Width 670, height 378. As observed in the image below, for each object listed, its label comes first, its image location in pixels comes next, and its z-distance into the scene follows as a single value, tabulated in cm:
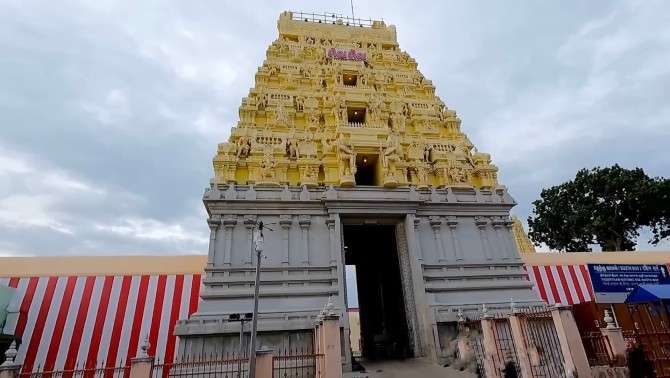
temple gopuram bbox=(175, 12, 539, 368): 1291
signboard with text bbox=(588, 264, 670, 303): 1738
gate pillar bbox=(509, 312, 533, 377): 933
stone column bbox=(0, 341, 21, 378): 798
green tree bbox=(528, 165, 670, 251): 2672
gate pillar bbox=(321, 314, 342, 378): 901
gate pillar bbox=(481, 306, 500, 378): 1011
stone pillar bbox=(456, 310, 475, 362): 1135
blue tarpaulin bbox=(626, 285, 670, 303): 1171
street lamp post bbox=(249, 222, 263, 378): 802
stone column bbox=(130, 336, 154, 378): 823
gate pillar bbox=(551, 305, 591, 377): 851
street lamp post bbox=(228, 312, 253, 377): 1019
